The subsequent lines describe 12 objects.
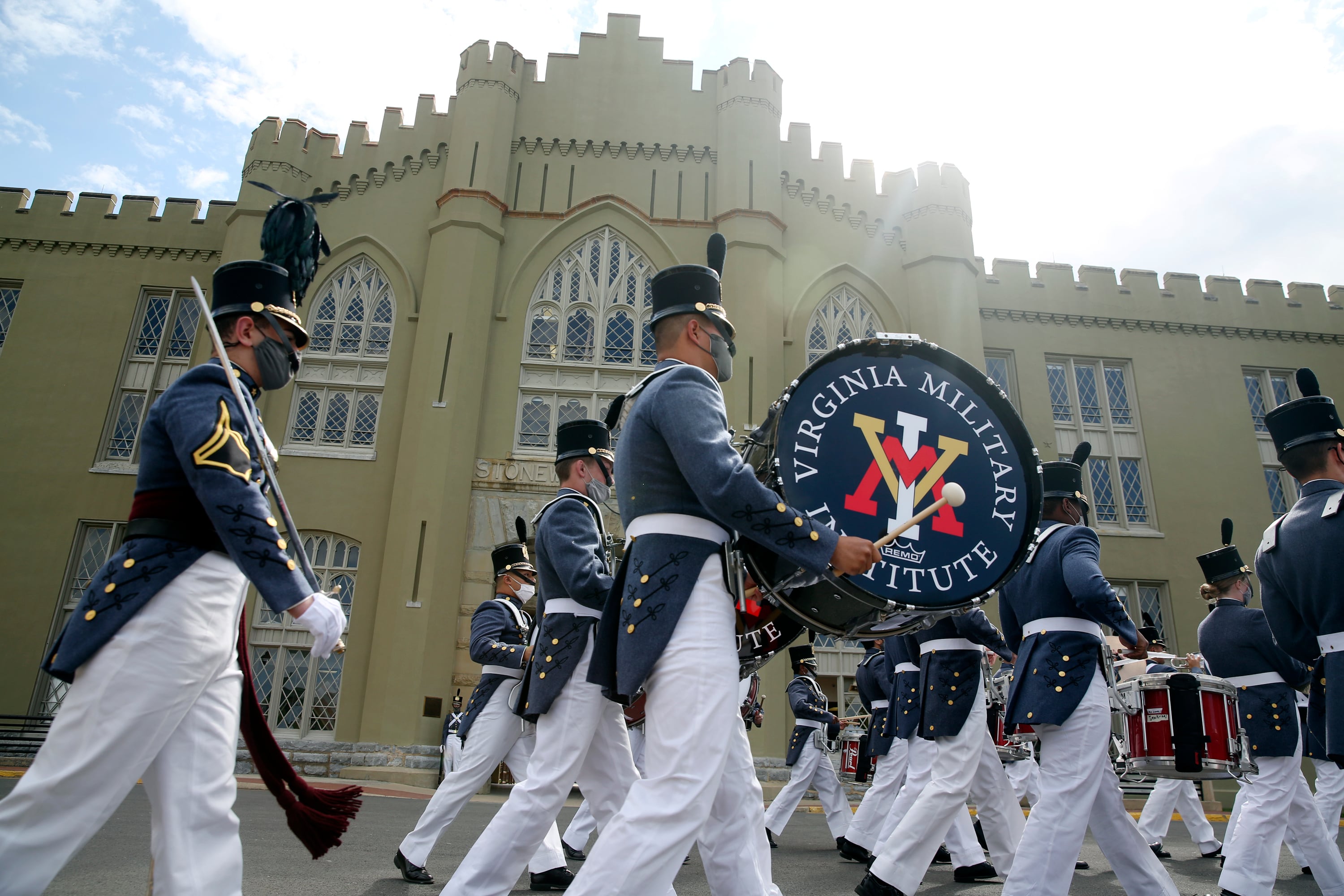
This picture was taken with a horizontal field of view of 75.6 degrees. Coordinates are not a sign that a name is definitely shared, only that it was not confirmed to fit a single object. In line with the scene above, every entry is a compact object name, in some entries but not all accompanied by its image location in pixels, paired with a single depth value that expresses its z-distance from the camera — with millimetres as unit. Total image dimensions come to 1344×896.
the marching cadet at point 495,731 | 4941
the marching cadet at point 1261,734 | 4777
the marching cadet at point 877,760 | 6973
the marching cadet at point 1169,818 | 7590
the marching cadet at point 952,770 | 4344
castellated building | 15344
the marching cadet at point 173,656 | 2246
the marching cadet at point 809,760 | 8016
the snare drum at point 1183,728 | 4660
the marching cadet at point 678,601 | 2461
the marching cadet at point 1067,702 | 3877
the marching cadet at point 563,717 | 3514
